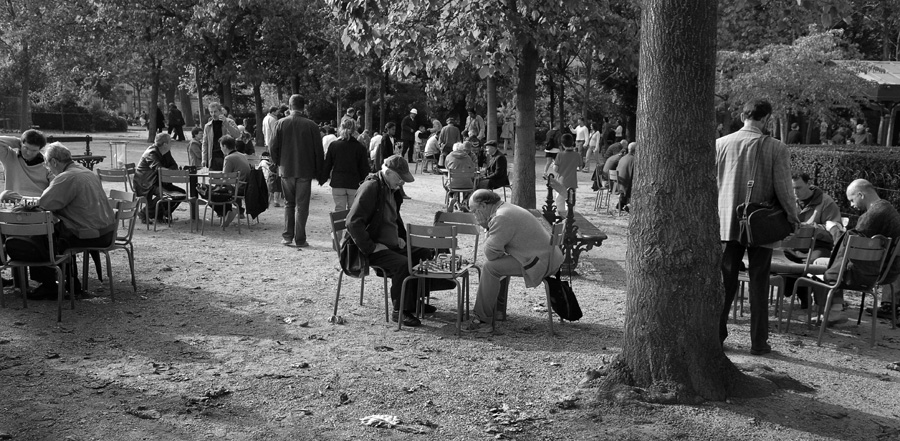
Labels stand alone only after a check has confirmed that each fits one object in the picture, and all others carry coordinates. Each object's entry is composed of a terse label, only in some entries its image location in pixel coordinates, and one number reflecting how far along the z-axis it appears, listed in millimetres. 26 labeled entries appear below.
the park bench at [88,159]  18553
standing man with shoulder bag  6480
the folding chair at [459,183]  15555
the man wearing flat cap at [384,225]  7512
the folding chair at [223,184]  12512
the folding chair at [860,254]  7039
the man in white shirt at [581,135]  30250
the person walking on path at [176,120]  36031
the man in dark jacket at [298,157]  11320
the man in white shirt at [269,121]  19156
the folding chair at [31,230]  7219
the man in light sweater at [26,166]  8891
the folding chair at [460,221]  8164
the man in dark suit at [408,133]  28562
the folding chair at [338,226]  7965
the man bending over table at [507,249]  7270
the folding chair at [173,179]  12523
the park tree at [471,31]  10633
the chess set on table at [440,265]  7453
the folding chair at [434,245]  7207
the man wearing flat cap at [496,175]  15703
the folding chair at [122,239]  7998
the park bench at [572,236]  9523
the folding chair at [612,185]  16797
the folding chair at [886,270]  7218
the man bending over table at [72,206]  7797
